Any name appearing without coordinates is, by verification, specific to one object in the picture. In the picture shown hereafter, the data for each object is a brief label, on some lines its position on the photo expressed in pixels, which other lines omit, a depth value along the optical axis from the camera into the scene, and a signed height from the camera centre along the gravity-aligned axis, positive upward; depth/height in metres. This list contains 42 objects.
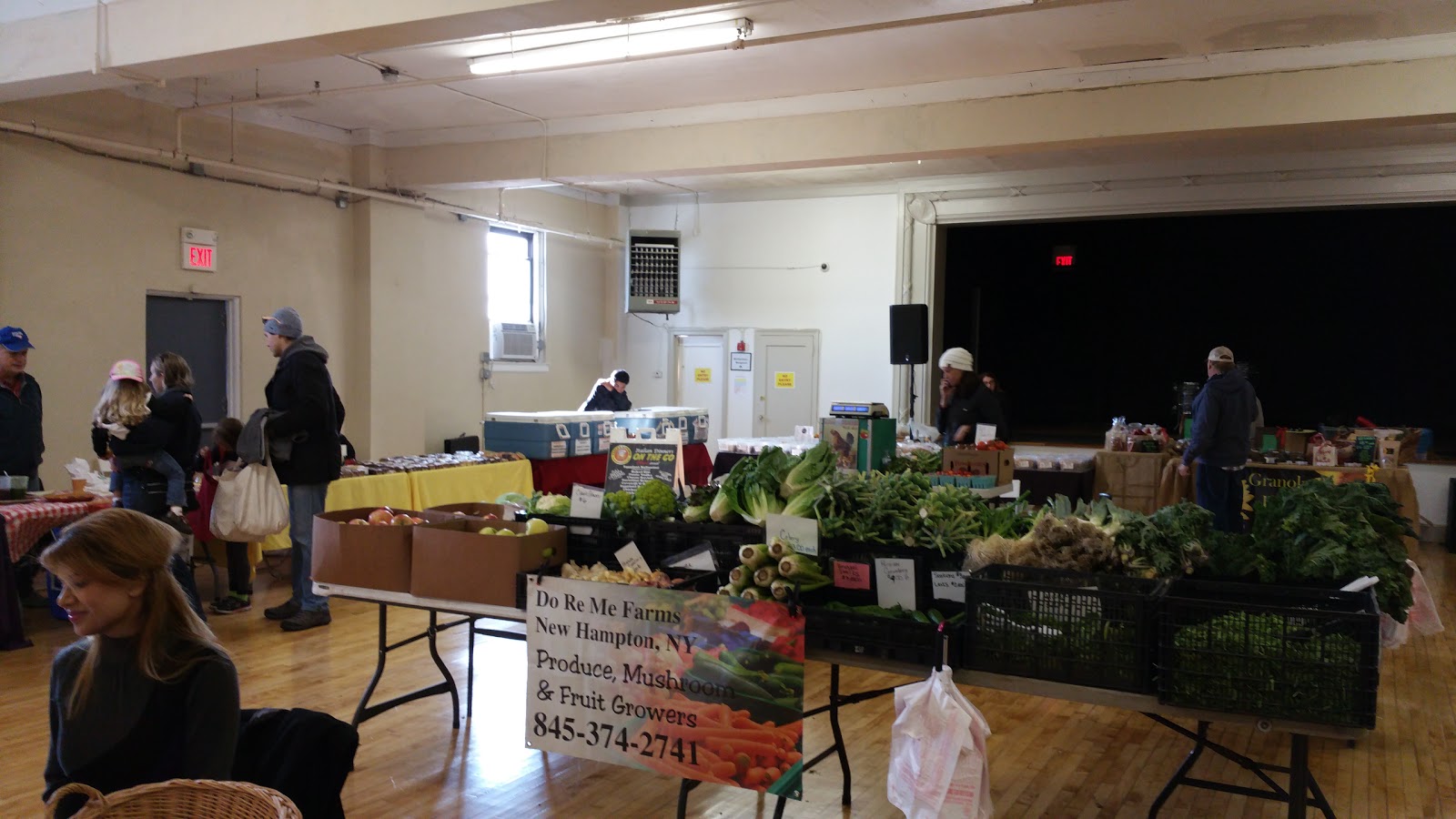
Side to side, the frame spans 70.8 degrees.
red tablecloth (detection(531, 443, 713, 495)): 8.73 -1.04
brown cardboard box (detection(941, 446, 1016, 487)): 5.96 -0.59
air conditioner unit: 11.05 +0.12
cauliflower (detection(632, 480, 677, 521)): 3.57 -0.51
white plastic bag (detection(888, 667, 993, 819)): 2.47 -0.96
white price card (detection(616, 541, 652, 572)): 3.40 -0.67
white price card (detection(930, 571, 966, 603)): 3.08 -0.68
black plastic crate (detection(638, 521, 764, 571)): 3.39 -0.61
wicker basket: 1.67 -0.75
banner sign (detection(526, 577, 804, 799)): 2.85 -0.95
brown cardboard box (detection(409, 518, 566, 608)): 3.30 -0.68
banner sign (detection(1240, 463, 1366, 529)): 5.41 -0.76
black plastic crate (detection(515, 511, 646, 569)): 3.55 -0.64
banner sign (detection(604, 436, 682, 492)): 3.90 -0.41
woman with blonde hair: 1.92 -0.64
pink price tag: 3.16 -0.67
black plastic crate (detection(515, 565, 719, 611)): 3.14 -0.70
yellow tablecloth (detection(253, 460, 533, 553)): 6.49 -0.95
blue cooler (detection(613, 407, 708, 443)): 9.62 -0.61
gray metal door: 7.74 +0.08
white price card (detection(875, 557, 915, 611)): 3.05 -0.67
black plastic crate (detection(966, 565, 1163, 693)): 2.56 -0.68
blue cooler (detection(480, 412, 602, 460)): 8.64 -0.68
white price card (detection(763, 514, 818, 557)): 3.10 -0.53
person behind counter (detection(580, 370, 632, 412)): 10.41 -0.41
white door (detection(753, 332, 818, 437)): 11.74 -0.27
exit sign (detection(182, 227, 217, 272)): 7.79 +0.77
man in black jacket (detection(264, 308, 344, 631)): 5.53 -0.43
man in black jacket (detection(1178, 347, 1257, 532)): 6.84 -0.50
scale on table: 5.63 -0.29
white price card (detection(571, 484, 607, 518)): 3.59 -0.51
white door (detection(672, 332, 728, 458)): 12.35 -0.23
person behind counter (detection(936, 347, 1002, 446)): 7.10 -0.28
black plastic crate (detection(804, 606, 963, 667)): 2.73 -0.76
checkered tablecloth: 5.17 -0.89
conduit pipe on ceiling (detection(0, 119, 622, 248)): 6.69 +1.39
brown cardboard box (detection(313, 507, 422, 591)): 3.53 -0.71
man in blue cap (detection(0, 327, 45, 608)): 5.70 -0.38
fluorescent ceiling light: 6.05 +1.92
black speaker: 10.20 +0.26
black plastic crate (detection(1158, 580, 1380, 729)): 2.32 -0.68
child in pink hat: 5.52 -0.38
